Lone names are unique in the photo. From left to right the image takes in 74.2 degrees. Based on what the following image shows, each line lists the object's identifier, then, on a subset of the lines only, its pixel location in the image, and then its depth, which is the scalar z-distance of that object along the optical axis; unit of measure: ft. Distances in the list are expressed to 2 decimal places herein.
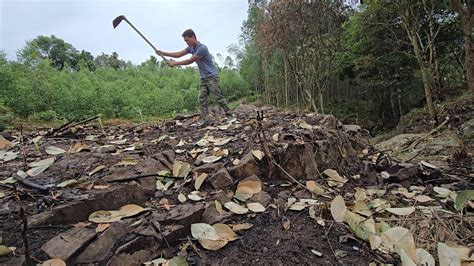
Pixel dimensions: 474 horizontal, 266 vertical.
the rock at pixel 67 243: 4.47
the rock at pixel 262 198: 6.22
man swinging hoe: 12.30
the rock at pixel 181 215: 5.26
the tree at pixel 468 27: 19.24
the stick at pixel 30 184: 6.04
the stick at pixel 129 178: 6.49
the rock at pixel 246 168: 7.07
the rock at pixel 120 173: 6.53
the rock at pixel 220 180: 6.63
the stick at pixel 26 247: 3.80
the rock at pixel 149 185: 6.41
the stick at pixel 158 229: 4.94
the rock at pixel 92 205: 5.19
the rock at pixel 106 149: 8.52
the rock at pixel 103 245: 4.52
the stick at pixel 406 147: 13.16
